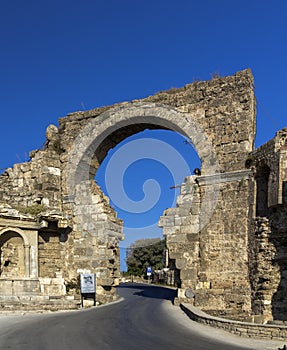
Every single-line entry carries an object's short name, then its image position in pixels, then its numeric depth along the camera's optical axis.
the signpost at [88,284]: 14.62
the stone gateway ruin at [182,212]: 12.53
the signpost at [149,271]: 32.94
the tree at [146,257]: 42.59
